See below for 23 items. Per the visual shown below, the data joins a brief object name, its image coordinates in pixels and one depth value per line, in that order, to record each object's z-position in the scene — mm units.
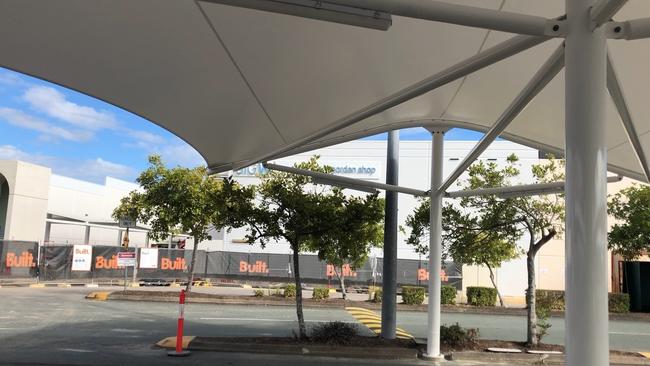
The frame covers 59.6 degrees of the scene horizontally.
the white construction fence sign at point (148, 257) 34875
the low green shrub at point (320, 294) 25875
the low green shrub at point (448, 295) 25375
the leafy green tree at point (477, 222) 14391
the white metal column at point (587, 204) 3906
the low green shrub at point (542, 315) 12680
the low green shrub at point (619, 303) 25172
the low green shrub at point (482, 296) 25938
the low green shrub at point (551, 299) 25250
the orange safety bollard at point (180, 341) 11148
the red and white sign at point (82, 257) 32188
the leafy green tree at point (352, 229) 13172
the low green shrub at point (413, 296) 25406
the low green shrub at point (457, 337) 12453
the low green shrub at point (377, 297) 25869
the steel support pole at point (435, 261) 11359
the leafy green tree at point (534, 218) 13055
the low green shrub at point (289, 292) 25625
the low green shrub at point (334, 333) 12305
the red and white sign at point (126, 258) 25734
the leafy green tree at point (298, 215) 13000
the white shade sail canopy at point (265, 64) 6129
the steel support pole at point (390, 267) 12906
